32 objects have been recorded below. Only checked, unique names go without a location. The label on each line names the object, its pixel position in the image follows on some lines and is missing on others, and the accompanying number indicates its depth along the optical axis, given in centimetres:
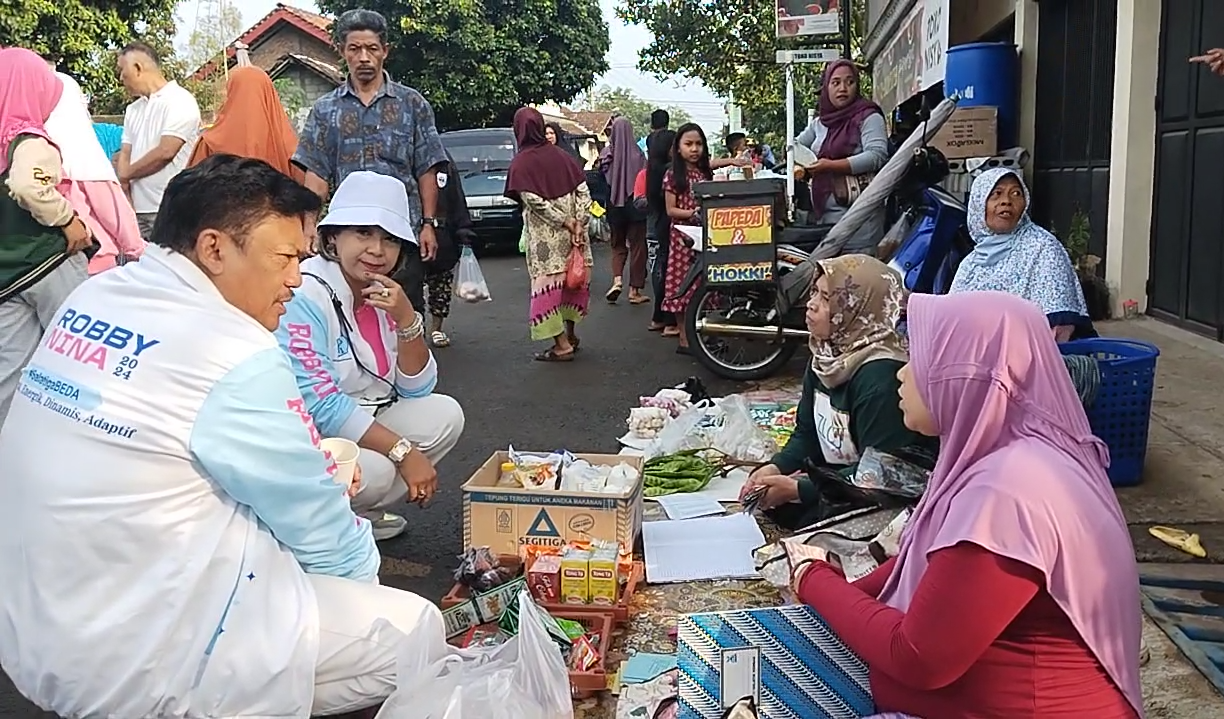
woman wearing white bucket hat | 333
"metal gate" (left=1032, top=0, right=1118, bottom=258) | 773
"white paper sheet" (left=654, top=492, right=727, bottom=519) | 407
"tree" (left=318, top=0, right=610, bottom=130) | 2489
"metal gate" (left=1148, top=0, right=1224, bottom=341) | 595
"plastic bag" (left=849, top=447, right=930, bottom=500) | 321
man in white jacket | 190
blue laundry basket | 392
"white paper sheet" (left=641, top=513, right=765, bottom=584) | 354
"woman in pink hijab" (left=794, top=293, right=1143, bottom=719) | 179
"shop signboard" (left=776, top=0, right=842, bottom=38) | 1223
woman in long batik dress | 738
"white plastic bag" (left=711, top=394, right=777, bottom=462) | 482
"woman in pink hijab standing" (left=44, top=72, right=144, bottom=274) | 423
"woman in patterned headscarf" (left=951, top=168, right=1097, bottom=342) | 470
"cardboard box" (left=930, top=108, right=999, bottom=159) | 882
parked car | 1565
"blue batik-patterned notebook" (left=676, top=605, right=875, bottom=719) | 224
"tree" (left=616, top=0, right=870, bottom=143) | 2455
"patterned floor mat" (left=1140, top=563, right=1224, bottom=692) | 284
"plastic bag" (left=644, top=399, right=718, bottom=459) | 492
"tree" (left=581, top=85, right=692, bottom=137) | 7976
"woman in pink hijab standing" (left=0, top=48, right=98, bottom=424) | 398
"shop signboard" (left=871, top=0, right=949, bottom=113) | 1049
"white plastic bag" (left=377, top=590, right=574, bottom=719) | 216
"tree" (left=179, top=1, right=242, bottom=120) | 2412
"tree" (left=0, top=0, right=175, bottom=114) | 1836
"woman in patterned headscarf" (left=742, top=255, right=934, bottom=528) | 335
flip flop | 348
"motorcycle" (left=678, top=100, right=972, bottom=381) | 596
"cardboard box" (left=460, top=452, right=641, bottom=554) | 344
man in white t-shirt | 560
